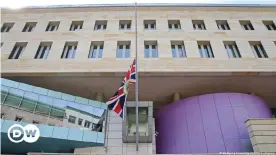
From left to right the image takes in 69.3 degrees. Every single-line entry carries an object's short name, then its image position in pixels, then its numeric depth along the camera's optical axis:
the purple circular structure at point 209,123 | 11.45
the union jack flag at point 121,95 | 9.47
